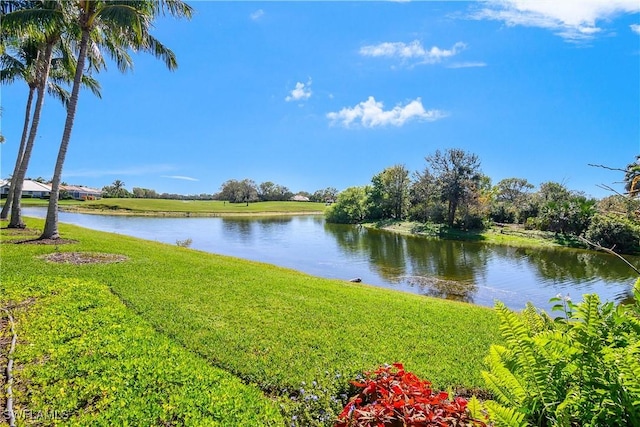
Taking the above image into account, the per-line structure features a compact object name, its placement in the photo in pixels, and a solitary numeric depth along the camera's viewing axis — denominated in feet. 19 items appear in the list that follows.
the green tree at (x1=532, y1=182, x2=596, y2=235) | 98.59
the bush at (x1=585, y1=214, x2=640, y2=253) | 85.46
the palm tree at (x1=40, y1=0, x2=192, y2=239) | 34.17
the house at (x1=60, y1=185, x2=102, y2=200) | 340.59
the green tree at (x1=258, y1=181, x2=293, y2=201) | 406.82
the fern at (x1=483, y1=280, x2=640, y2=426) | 4.22
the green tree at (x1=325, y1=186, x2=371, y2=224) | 186.09
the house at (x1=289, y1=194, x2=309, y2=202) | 438.24
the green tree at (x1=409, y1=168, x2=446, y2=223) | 141.69
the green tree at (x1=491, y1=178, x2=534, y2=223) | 141.28
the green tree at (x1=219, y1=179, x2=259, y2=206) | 379.14
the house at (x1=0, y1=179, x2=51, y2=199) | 246.06
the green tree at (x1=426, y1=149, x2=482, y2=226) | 130.11
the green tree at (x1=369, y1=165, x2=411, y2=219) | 174.09
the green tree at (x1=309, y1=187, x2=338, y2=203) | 447.42
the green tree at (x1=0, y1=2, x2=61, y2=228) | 34.09
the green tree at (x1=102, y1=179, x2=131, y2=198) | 352.69
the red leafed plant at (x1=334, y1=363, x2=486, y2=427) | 6.14
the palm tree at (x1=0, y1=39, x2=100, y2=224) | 46.52
